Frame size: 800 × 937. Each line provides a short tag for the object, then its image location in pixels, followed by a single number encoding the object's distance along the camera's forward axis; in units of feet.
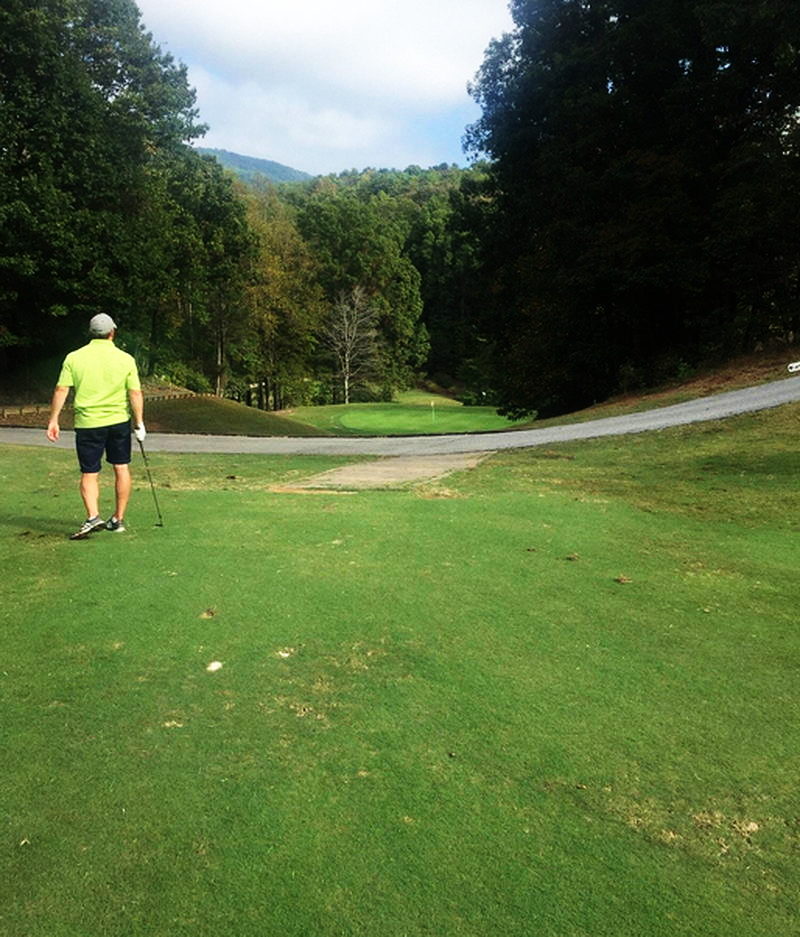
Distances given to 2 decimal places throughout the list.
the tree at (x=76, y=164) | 82.02
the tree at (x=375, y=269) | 208.95
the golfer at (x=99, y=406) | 19.75
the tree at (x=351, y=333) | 196.34
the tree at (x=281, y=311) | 169.78
